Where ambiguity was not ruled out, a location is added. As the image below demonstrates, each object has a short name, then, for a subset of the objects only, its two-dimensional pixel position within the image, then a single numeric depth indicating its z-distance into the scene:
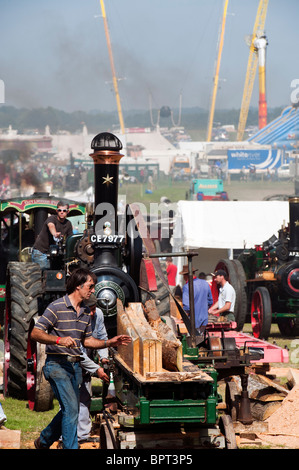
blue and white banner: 132.75
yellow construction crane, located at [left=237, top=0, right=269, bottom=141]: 156.91
